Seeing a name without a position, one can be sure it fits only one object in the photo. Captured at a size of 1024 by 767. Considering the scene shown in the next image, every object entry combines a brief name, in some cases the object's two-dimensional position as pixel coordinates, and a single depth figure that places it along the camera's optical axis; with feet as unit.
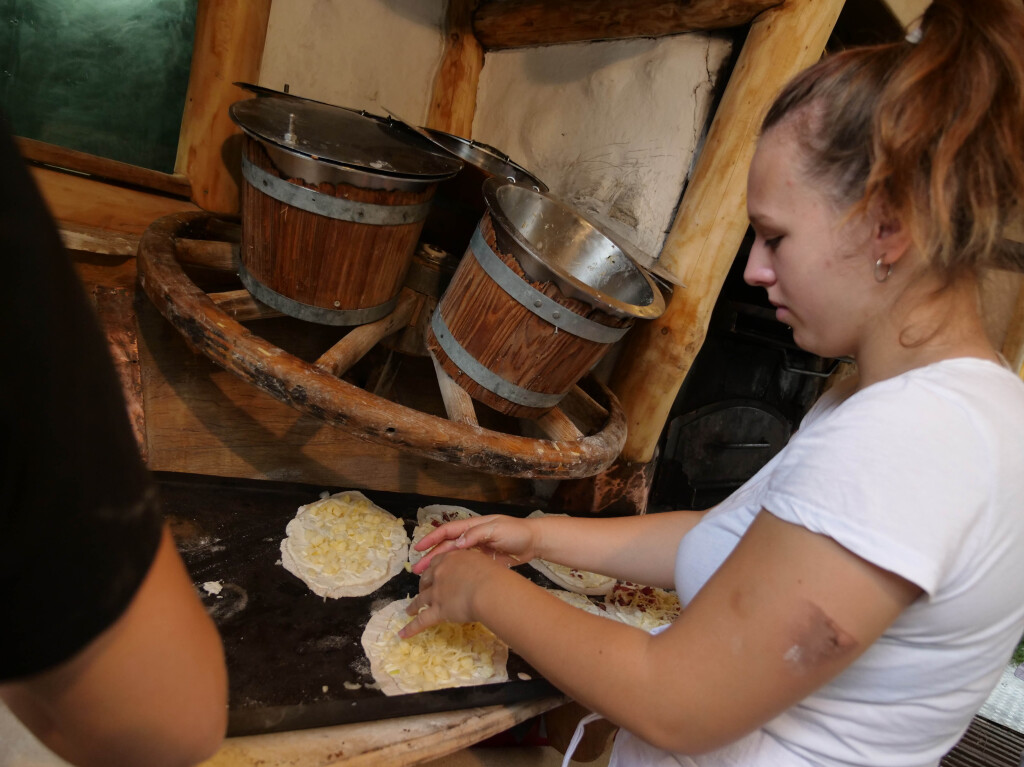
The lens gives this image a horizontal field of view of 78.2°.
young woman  2.64
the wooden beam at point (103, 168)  6.35
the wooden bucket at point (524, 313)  5.65
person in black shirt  1.29
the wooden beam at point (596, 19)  7.78
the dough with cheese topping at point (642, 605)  6.56
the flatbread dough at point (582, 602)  6.43
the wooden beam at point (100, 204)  6.48
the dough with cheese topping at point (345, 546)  5.54
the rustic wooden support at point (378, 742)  3.97
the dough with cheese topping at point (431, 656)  4.76
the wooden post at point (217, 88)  7.00
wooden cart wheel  5.08
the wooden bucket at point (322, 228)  5.34
